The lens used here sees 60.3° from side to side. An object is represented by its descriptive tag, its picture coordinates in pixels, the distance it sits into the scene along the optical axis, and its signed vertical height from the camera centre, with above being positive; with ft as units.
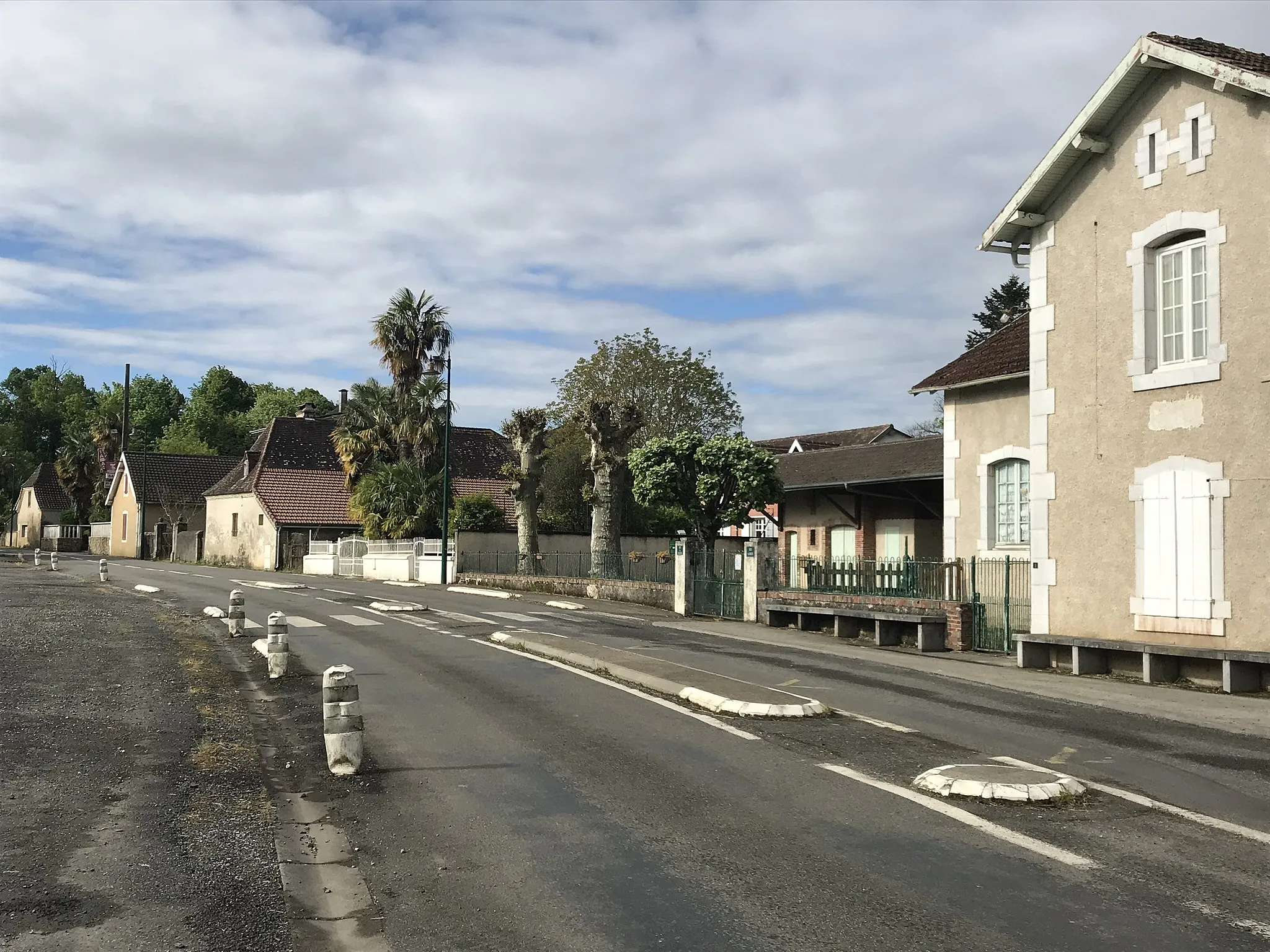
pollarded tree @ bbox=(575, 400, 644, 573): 110.93 +7.96
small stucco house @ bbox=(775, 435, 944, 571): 91.97 +3.64
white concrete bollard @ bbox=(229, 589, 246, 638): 62.54 -4.82
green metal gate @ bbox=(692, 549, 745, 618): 85.46 -3.46
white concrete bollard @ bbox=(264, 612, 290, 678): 44.96 -4.68
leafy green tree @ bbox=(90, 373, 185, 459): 369.71 +43.70
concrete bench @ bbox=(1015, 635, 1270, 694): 47.09 -5.12
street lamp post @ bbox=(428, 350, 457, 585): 127.75 +3.82
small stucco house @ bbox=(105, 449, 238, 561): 221.87 +6.54
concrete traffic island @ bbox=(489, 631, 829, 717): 37.35 -5.56
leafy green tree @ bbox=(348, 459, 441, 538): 145.28 +4.44
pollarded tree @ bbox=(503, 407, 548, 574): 123.65 +7.48
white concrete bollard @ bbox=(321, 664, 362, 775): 28.35 -4.92
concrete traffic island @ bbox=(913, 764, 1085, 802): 25.52 -5.67
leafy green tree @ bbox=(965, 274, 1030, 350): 228.63 +51.36
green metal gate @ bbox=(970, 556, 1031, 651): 62.23 -3.27
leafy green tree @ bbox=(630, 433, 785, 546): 96.94 +5.62
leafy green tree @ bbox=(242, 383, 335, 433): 354.54 +42.26
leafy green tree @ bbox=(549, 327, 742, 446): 174.19 +24.85
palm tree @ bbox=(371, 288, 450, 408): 160.56 +29.18
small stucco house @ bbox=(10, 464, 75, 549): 296.10 +6.51
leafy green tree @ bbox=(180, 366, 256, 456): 357.20 +40.34
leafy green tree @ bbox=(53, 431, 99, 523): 279.90 +14.67
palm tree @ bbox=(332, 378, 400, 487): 161.48 +15.48
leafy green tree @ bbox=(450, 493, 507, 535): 142.31 +2.78
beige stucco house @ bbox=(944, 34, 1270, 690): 48.26 +8.45
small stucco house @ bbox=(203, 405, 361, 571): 175.32 +5.53
